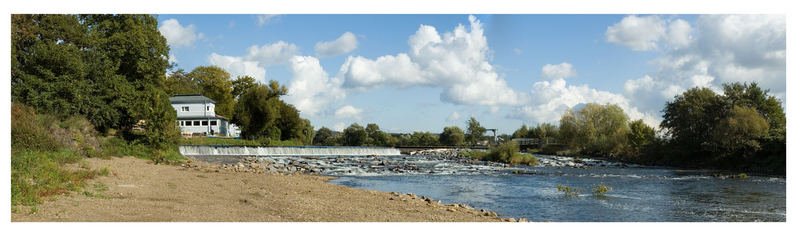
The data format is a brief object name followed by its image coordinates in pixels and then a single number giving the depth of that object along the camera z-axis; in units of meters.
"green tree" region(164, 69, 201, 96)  57.54
